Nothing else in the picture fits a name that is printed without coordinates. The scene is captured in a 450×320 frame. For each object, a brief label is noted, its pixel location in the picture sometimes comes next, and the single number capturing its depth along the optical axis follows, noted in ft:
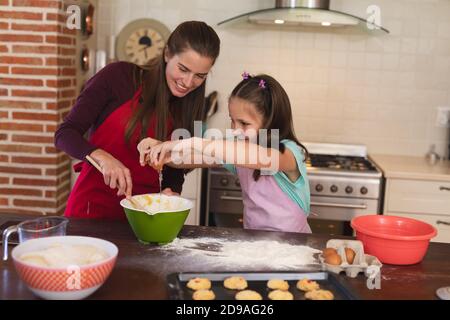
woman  6.73
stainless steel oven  10.98
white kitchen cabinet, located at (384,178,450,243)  10.82
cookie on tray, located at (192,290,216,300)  4.28
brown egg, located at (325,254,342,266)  5.03
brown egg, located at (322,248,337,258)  5.15
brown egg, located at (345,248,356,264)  5.11
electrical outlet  12.69
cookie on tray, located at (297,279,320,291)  4.57
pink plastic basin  5.34
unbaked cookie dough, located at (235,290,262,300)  4.36
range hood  11.02
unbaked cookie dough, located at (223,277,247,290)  4.53
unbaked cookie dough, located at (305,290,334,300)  4.38
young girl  6.87
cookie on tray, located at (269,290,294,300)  4.35
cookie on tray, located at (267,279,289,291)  4.53
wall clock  12.70
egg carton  4.99
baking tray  4.40
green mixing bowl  5.48
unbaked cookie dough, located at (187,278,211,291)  4.43
